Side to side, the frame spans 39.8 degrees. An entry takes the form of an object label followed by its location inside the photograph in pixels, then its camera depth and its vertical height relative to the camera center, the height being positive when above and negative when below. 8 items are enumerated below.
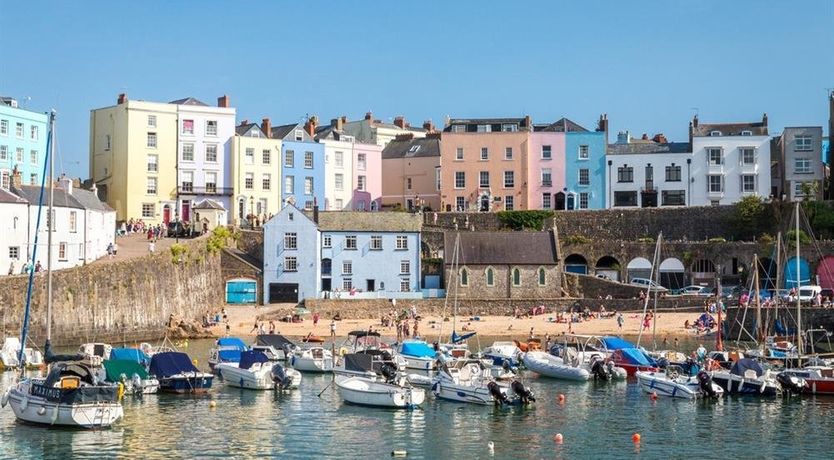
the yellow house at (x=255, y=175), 87.50 +9.25
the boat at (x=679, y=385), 44.06 -3.45
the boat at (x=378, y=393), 41.06 -3.52
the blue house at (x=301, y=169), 90.00 +9.91
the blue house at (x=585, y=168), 90.12 +9.98
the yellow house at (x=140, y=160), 84.62 +9.99
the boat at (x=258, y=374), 45.47 -3.14
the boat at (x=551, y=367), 49.22 -3.13
